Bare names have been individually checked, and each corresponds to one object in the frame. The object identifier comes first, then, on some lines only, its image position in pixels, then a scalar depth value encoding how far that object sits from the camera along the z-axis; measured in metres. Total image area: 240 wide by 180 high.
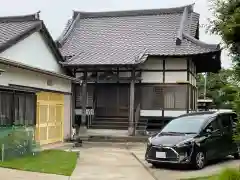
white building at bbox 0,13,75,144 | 14.49
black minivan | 11.61
